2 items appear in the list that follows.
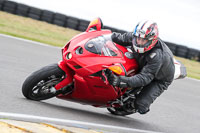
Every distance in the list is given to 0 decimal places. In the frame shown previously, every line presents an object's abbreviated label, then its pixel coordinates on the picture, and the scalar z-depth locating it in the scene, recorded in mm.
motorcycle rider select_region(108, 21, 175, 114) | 10047
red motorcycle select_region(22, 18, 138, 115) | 10008
